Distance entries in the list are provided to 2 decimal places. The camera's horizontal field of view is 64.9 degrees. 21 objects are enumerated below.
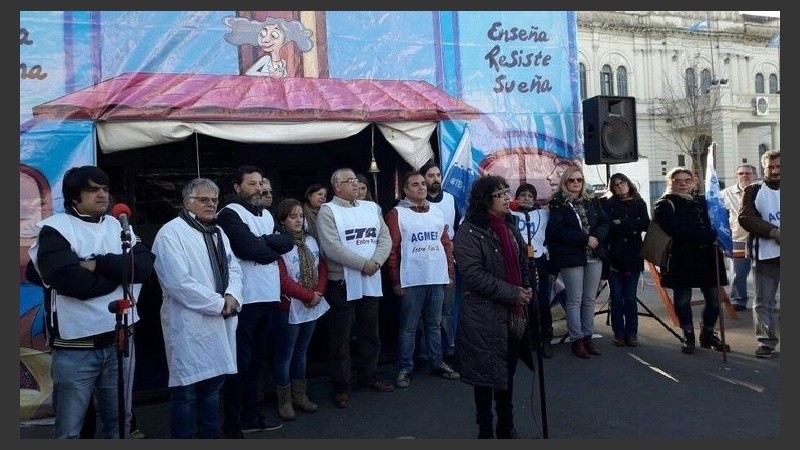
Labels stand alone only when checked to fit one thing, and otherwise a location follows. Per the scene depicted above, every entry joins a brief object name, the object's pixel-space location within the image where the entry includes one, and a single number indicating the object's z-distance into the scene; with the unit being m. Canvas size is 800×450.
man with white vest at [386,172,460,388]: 5.50
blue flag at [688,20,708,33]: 36.78
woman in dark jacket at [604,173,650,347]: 6.38
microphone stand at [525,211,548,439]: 3.93
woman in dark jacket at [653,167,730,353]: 6.19
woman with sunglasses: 6.04
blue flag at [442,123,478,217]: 6.26
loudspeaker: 6.87
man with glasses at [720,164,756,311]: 7.38
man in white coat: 3.71
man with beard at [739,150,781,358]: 5.97
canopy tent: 4.97
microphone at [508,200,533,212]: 4.08
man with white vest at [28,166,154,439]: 3.44
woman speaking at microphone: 3.86
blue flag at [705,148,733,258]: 5.97
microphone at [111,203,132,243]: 3.41
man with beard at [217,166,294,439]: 4.23
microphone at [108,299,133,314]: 3.35
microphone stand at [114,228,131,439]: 3.37
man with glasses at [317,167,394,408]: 4.98
